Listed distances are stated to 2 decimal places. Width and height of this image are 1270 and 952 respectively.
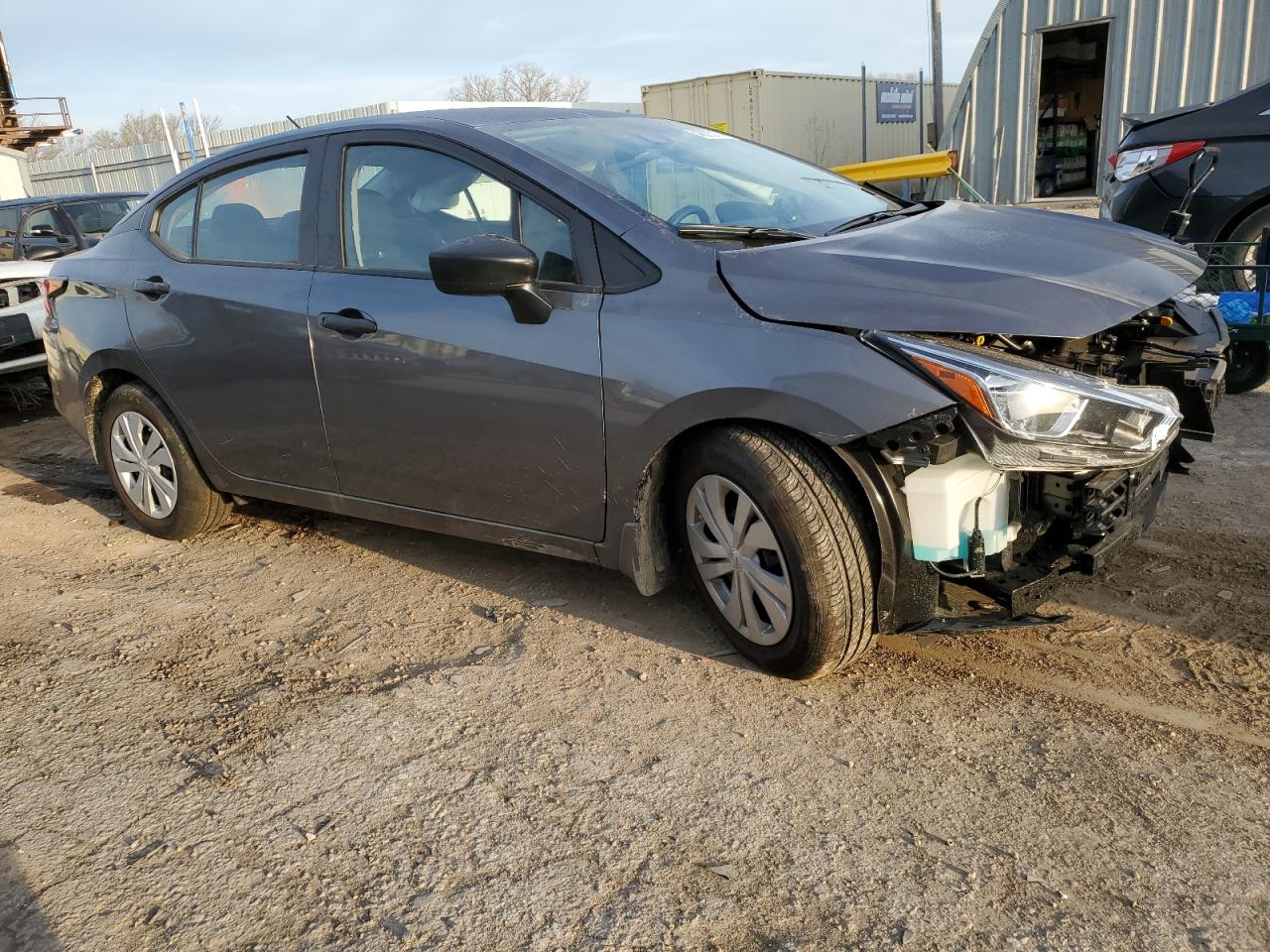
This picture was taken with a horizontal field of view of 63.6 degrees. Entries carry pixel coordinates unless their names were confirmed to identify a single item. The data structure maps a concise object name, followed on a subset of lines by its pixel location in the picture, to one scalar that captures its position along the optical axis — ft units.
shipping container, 70.79
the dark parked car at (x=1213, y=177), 19.62
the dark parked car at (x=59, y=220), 28.81
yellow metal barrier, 41.60
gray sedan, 8.70
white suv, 24.70
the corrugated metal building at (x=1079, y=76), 44.42
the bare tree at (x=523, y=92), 178.60
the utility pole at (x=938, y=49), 64.64
